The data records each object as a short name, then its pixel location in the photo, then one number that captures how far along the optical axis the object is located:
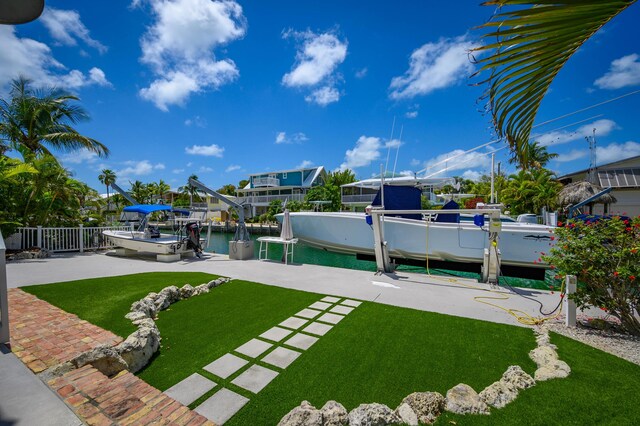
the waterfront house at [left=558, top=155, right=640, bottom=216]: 16.95
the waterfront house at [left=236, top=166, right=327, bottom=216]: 35.34
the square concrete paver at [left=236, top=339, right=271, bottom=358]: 3.15
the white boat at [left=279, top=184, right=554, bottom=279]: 8.90
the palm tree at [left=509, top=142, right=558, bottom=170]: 29.28
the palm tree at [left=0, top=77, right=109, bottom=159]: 11.52
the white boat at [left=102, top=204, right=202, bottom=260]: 9.19
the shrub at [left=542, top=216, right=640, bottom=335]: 3.34
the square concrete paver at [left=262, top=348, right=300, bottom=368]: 2.95
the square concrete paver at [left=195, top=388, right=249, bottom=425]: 2.19
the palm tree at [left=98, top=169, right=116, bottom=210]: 44.20
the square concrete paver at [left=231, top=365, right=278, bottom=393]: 2.57
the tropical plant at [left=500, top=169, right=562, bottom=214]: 19.50
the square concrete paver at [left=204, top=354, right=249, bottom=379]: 2.77
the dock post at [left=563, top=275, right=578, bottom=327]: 3.75
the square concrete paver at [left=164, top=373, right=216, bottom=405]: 2.39
